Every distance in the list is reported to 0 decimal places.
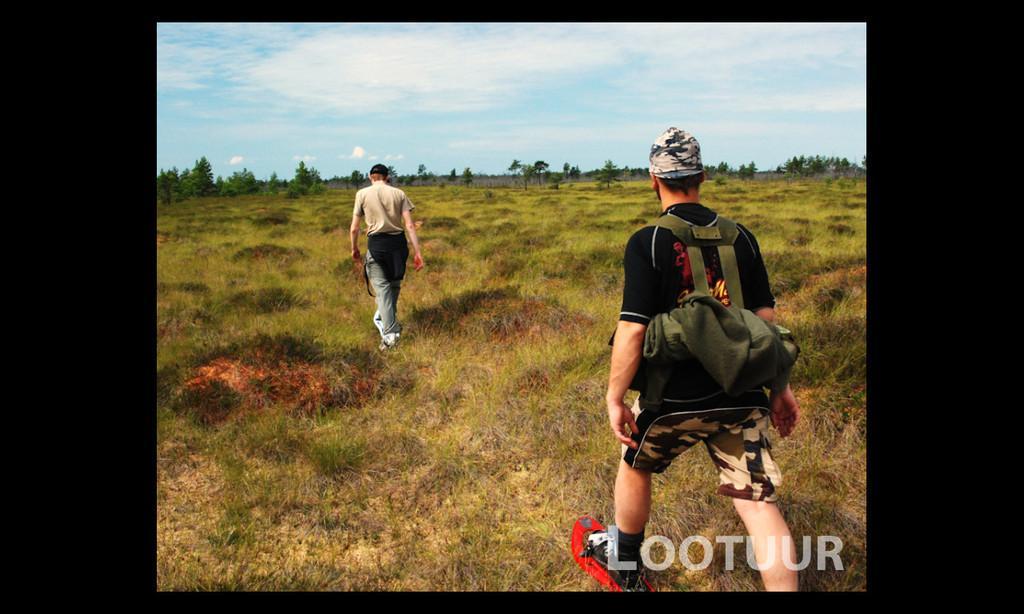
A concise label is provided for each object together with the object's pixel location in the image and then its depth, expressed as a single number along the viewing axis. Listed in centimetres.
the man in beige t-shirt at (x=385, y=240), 620
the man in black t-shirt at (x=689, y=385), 214
